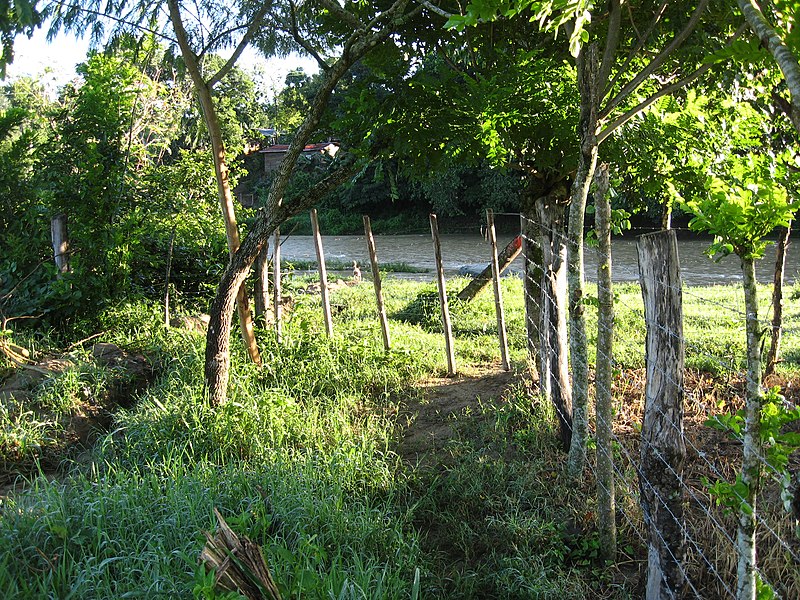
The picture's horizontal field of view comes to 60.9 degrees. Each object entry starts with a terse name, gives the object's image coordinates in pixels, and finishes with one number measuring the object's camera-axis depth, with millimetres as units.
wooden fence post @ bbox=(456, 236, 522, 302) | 8953
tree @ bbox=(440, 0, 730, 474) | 3249
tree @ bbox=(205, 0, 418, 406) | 4785
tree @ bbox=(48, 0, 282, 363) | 5102
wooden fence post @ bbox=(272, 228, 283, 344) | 6629
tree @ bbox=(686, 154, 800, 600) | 2082
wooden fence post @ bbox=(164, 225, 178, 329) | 6973
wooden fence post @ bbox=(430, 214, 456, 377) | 6328
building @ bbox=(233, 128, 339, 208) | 30298
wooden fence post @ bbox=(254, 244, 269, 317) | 6449
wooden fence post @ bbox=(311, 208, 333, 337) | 6941
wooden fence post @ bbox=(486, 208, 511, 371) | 6301
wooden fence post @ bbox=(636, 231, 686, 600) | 2938
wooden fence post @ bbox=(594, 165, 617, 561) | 3473
